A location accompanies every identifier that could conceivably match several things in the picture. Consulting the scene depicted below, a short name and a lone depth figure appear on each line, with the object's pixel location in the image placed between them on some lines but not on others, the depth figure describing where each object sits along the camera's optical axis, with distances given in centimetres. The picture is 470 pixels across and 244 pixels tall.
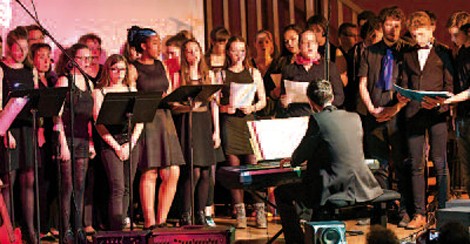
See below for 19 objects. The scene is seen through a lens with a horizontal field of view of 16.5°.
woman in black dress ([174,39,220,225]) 1285
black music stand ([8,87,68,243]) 1084
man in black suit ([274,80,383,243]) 1018
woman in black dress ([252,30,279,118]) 1385
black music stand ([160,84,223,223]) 1168
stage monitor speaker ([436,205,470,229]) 926
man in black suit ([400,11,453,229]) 1256
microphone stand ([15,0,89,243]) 1035
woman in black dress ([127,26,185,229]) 1263
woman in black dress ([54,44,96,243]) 1215
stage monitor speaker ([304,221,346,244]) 945
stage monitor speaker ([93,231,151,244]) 982
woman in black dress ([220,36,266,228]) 1310
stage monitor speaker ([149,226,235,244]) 995
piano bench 1025
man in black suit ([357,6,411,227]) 1289
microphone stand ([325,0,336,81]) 1152
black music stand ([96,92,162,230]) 1115
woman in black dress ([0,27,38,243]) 1183
